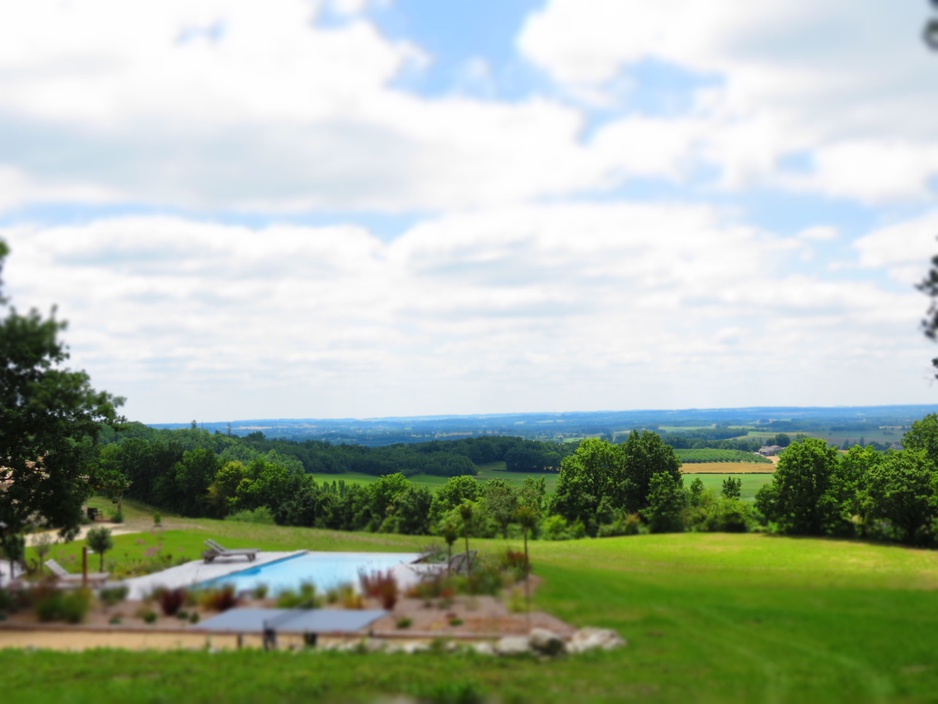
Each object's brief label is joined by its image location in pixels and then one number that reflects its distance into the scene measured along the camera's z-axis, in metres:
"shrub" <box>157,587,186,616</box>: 15.73
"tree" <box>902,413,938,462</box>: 44.58
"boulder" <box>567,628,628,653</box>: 12.84
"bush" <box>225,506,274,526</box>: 40.12
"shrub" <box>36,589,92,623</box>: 15.81
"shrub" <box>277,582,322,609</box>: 15.73
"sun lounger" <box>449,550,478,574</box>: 19.89
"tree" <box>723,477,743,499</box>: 44.00
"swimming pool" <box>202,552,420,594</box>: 20.52
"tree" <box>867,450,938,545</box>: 31.38
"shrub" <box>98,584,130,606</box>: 16.50
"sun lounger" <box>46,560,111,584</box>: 18.38
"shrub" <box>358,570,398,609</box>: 15.77
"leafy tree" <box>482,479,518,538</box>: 36.62
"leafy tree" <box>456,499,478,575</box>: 19.52
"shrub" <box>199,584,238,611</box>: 15.92
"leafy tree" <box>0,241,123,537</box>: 21.36
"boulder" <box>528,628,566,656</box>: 12.52
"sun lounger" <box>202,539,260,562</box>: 24.33
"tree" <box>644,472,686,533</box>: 39.72
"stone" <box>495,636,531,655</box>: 12.54
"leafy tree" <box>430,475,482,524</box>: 46.25
